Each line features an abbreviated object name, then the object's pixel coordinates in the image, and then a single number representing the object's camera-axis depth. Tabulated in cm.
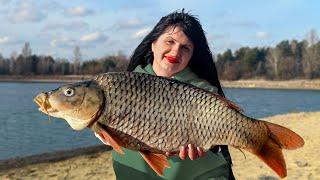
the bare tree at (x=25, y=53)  7640
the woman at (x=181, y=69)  255
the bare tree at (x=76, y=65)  6951
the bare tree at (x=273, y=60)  7101
